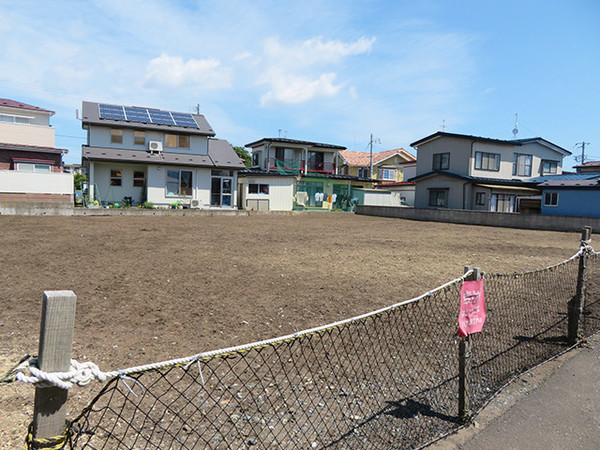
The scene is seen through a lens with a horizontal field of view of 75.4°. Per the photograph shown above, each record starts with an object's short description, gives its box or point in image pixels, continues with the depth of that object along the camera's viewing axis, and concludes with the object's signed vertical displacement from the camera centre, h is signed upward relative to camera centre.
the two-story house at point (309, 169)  35.09 +2.86
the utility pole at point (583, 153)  57.59 +8.24
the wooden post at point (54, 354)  1.40 -0.60
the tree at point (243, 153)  61.03 +6.99
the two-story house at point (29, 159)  20.28 +1.84
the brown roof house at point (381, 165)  46.22 +4.44
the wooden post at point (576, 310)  4.71 -1.24
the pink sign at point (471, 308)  3.20 -0.88
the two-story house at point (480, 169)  28.62 +2.97
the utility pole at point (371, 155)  44.66 +5.48
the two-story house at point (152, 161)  23.86 +2.14
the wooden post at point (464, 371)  3.19 -1.40
